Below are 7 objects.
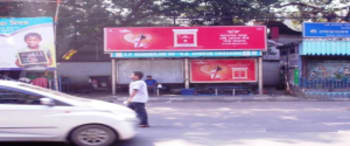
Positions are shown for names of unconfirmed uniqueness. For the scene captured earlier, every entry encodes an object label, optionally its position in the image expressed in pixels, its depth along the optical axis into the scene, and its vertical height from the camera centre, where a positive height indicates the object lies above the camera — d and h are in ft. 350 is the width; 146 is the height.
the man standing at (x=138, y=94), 25.59 -2.45
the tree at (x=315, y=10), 72.08 +11.66
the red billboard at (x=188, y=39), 54.90 +4.03
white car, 18.21 -3.12
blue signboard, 53.62 +5.12
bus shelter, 54.80 +3.46
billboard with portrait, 51.21 +3.38
